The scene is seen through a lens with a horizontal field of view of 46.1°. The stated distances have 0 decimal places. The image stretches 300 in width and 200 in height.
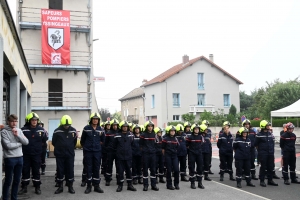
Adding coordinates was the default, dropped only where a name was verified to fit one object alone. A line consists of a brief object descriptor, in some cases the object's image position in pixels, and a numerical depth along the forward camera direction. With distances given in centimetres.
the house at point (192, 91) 4766
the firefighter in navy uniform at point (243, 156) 1129
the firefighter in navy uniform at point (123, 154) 1036
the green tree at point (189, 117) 4378
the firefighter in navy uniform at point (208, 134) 1389
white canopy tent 2433
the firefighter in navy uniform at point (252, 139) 1260
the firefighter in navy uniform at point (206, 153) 1246
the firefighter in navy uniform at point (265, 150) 1139
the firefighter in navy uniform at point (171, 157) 1049
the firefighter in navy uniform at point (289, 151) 1185
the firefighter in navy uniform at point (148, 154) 1041
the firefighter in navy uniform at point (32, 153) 948
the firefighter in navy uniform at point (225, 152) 1265
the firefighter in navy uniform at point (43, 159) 1346
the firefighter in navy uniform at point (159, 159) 1191
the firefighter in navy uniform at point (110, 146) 1135
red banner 2697
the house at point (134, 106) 5697
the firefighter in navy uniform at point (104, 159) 1286
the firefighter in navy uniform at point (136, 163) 1152
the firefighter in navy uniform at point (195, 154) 1083
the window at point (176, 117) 4806
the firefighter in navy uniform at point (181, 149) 1194
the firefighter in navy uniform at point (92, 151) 995
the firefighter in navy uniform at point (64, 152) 966
